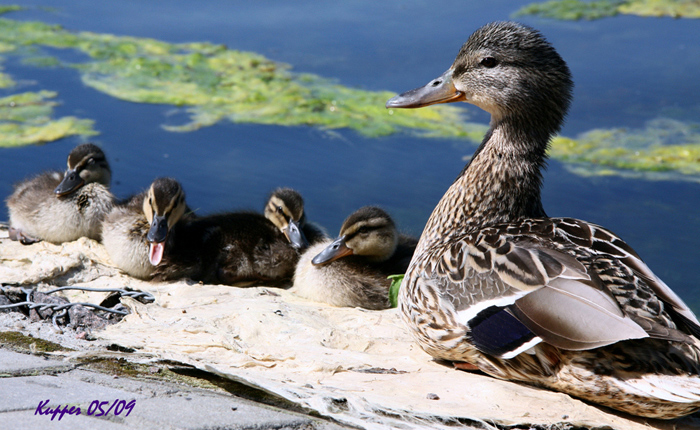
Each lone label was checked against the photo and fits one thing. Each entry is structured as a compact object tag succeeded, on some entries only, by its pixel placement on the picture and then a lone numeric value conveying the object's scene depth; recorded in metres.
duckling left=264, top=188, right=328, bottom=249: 9.92
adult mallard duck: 5.42
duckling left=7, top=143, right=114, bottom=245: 10.02
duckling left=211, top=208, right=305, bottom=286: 9.71
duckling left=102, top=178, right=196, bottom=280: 9.34
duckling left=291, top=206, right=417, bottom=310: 8.96
